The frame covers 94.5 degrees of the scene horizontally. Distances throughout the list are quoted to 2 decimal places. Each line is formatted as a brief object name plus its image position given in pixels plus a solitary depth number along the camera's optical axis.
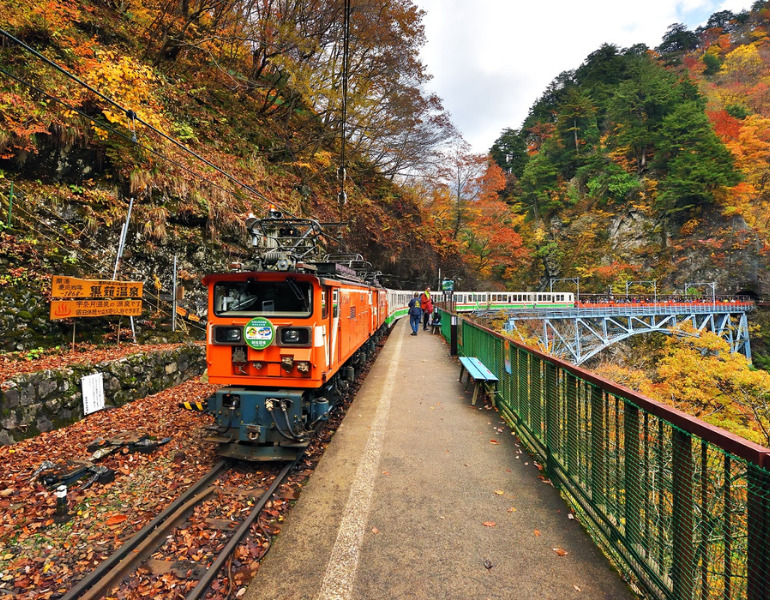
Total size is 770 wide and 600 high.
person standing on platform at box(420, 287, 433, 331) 17.58
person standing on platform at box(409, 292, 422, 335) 16.78
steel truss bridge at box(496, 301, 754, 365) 32.97
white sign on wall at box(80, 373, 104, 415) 6.02
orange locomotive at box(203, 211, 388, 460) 4.53
